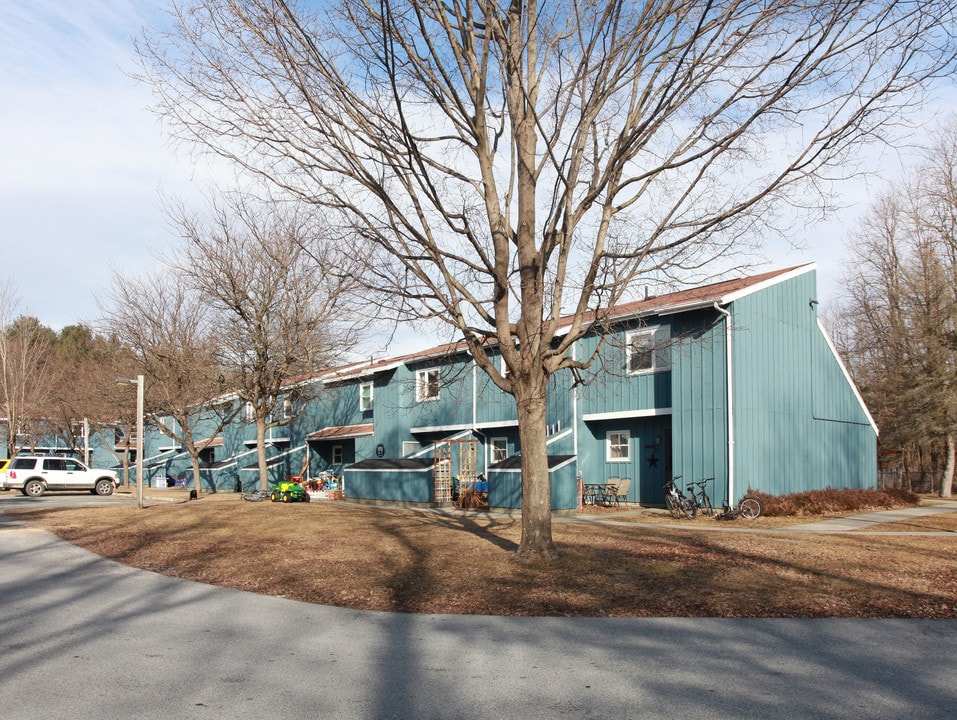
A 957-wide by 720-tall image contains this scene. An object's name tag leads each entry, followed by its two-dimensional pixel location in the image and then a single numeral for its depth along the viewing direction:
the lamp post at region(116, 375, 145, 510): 22.42
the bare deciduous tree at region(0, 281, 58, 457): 40.81
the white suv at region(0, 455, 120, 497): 34.16
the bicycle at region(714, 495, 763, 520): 19.53
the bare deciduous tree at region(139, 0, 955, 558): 10.54
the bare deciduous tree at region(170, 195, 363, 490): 25.84
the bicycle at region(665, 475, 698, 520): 19.85
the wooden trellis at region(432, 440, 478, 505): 26.62
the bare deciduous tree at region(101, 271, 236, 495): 27.98
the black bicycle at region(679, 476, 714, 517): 20.44
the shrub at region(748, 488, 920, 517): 20.19
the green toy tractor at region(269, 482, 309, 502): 27.64
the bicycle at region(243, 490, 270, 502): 28.11
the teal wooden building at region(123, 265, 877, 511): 21.05
